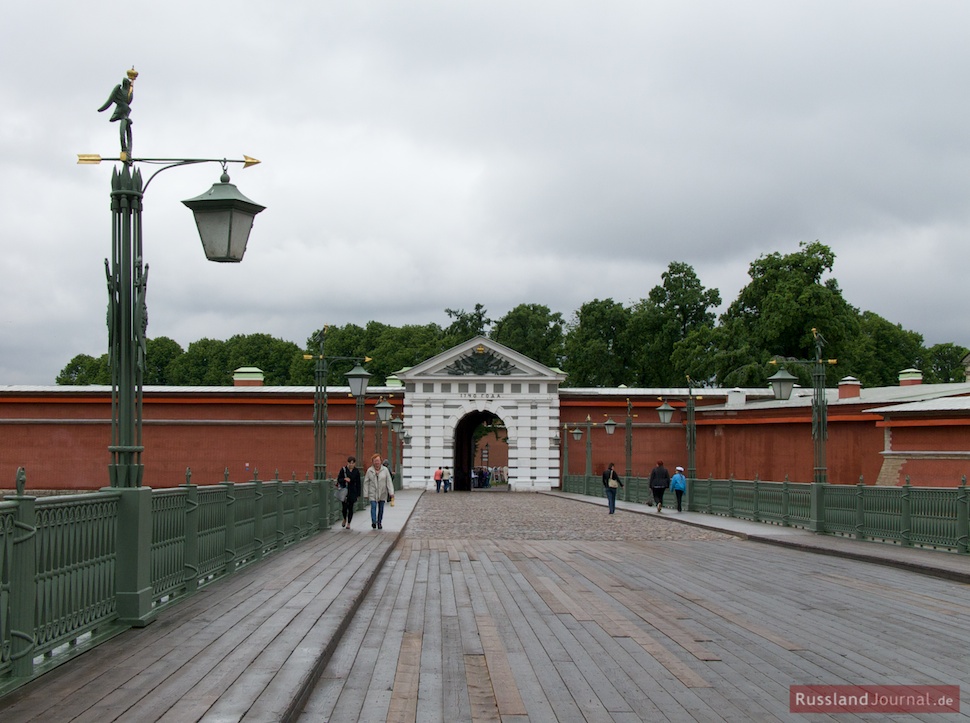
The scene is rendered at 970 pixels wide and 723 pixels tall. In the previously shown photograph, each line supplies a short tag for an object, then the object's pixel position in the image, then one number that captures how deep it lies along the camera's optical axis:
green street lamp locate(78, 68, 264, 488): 9.28
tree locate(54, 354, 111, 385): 104.25
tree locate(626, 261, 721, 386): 77.62
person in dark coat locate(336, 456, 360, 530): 24.25
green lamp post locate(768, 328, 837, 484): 23.89
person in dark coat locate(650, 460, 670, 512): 33.06
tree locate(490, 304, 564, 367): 90.81
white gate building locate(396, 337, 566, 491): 60.62
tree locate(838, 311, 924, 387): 78.06
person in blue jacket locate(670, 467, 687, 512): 33.00
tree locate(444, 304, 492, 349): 98.50
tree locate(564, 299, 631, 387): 80.50
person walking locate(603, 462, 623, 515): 33.53
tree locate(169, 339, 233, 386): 100.56
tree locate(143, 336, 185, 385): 103.88
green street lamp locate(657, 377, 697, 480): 35.22
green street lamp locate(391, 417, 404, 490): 54.66
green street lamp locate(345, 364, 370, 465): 28.01
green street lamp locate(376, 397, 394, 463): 37.25
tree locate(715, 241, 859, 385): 60.66
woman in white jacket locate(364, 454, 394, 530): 23.58
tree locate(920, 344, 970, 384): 96.12
